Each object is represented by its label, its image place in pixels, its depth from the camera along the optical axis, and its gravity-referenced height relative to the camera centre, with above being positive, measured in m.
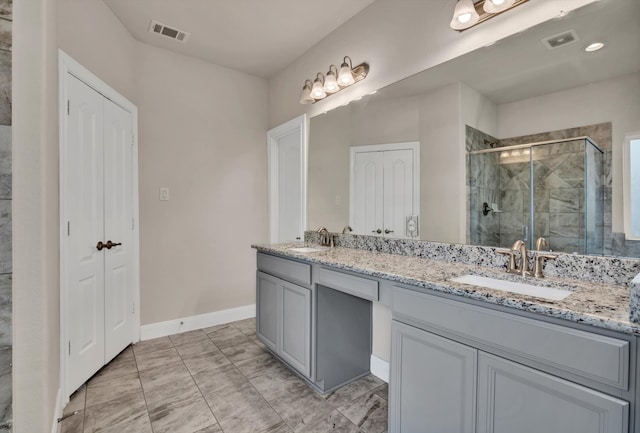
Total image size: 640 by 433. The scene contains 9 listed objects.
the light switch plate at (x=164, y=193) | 2.88 +0.20
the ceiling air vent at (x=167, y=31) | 2.51 +1.54
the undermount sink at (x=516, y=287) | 1.14 -0.29
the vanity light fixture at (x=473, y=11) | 1.48 +1.00
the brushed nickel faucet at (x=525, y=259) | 1.35 -0.20
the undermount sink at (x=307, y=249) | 2.30 -0.27
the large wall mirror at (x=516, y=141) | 1.23 +0.38
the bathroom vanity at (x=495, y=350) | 0.83 -0.43
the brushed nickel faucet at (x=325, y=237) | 2.60 -0.19
